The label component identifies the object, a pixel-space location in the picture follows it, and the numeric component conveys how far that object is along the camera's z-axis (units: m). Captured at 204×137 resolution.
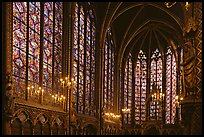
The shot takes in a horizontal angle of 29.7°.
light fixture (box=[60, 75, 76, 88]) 21.16
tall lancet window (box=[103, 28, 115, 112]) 34.75
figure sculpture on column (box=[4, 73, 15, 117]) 15.28
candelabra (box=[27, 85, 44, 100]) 19.02
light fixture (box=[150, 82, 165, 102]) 40.47
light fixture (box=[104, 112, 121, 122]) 33.53
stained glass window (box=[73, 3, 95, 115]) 26.67
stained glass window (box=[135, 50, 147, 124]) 43.56
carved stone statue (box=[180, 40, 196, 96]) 11.80
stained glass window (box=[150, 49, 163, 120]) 42.75
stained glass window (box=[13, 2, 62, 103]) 18.19
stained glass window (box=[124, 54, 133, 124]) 42.25
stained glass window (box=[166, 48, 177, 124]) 41.73
